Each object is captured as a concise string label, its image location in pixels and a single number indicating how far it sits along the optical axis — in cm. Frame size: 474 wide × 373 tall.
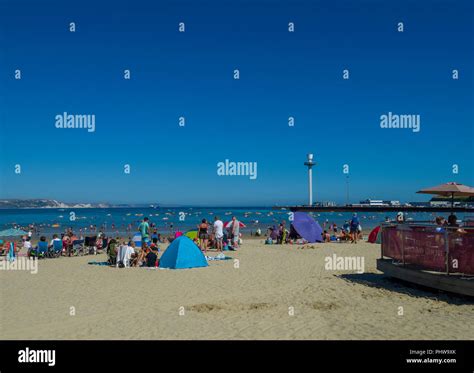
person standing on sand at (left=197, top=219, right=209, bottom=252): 1947
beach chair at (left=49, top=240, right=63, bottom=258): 1945
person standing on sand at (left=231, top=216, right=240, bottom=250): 2192
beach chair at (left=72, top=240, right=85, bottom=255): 2027
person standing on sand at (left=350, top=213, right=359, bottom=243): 2466
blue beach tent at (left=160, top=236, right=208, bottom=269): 1474
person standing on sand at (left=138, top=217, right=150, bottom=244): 1856
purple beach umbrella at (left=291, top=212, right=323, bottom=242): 2467
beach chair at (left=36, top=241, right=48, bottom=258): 1911
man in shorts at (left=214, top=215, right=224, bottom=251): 2006
